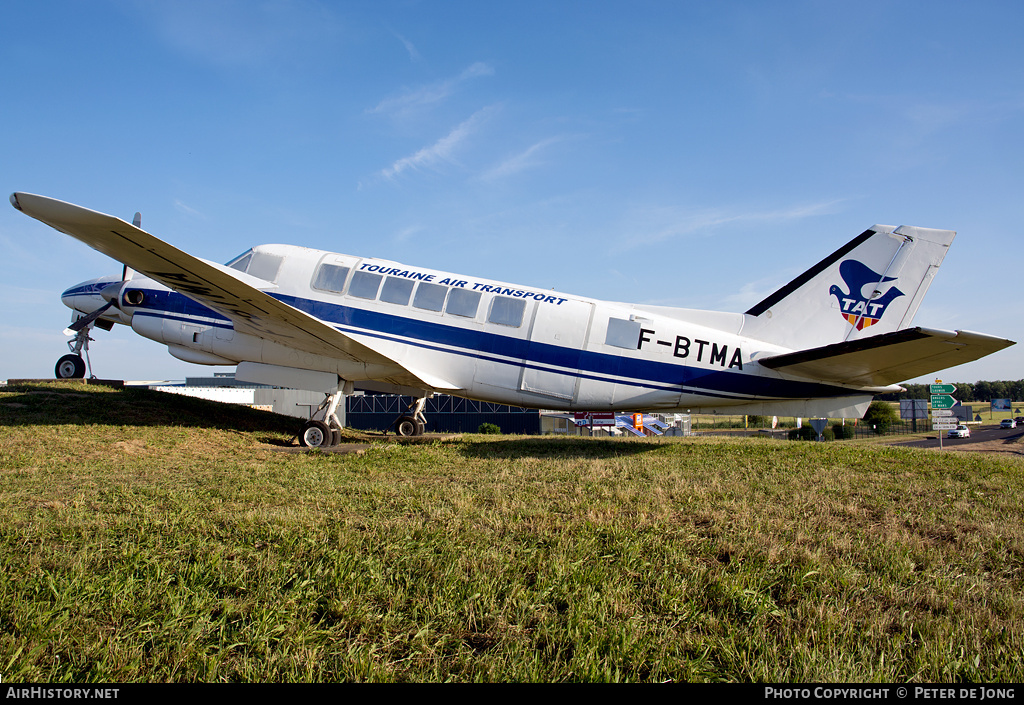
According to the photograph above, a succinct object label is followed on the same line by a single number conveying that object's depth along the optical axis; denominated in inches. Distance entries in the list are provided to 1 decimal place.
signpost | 764.0
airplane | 399.5
